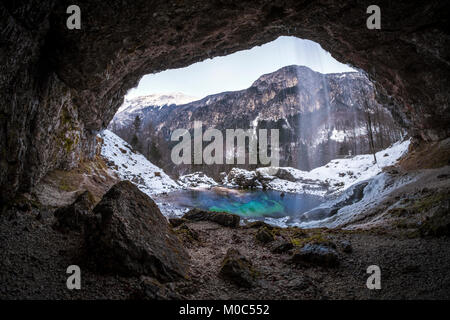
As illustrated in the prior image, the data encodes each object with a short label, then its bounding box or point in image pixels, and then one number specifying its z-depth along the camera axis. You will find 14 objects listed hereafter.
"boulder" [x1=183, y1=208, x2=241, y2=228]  11.41
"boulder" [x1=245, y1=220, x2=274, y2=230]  10.85
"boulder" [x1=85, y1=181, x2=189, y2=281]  3.97
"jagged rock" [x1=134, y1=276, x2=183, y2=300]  3.33
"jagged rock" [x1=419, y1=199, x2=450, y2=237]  5.18
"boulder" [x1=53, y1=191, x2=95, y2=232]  5.35
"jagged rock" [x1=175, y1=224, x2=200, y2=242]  7.53
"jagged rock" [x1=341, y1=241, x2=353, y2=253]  5.75
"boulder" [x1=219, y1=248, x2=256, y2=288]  4.47
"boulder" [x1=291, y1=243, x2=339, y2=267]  5.25
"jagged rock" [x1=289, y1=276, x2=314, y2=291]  4.29
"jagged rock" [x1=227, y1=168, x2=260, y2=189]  42.81
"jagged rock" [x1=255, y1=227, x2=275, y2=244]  7.97
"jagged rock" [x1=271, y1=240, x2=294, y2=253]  6.78
